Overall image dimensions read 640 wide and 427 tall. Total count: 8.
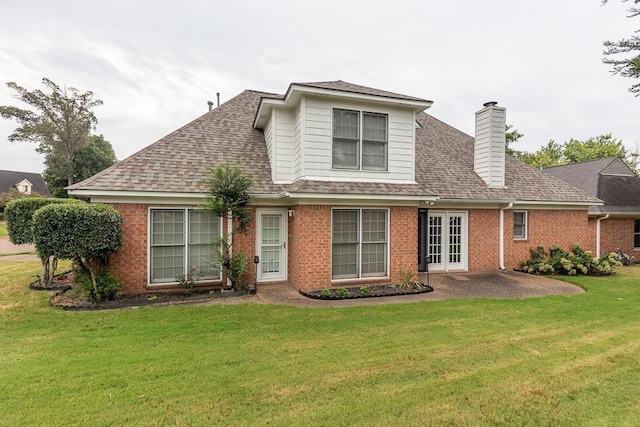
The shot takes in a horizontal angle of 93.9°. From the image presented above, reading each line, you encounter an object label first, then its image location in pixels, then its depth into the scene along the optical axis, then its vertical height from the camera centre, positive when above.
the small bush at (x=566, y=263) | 10.45 -1.55
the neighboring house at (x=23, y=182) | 45.89 +5.46
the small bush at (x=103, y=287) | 6.85 -1.63
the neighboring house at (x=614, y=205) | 13.68 +0.72
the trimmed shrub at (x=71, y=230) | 6.12 -0.29
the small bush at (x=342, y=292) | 7.41 -1.86
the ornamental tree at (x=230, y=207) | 7.41 +0.27
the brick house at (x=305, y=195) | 7.65 +0.61
